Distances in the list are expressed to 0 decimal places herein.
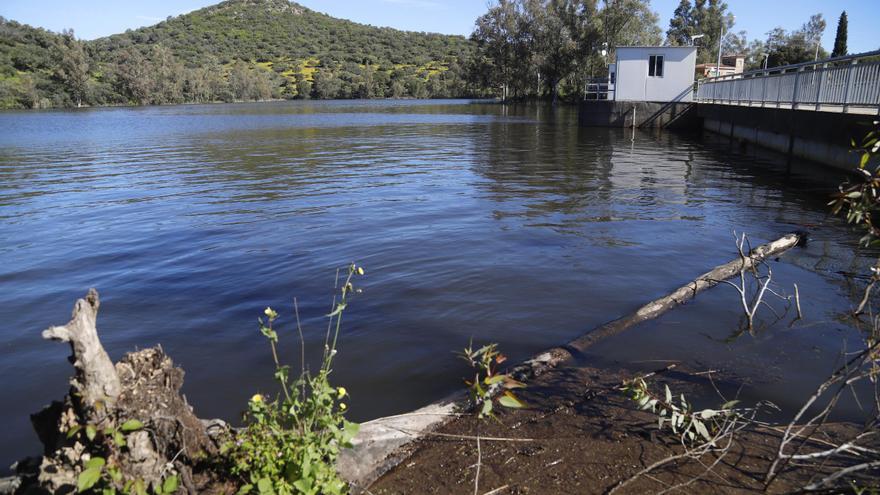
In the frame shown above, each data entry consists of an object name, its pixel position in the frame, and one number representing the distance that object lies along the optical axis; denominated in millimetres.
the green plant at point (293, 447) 2676
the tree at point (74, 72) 87062
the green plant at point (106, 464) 2291
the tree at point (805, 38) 91606
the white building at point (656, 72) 34906
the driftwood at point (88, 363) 2447
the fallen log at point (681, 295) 5461
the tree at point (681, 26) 96375
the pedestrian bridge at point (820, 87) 13039
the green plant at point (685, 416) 3590
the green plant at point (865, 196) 3043
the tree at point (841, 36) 69062
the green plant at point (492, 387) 2773
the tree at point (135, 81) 94688
